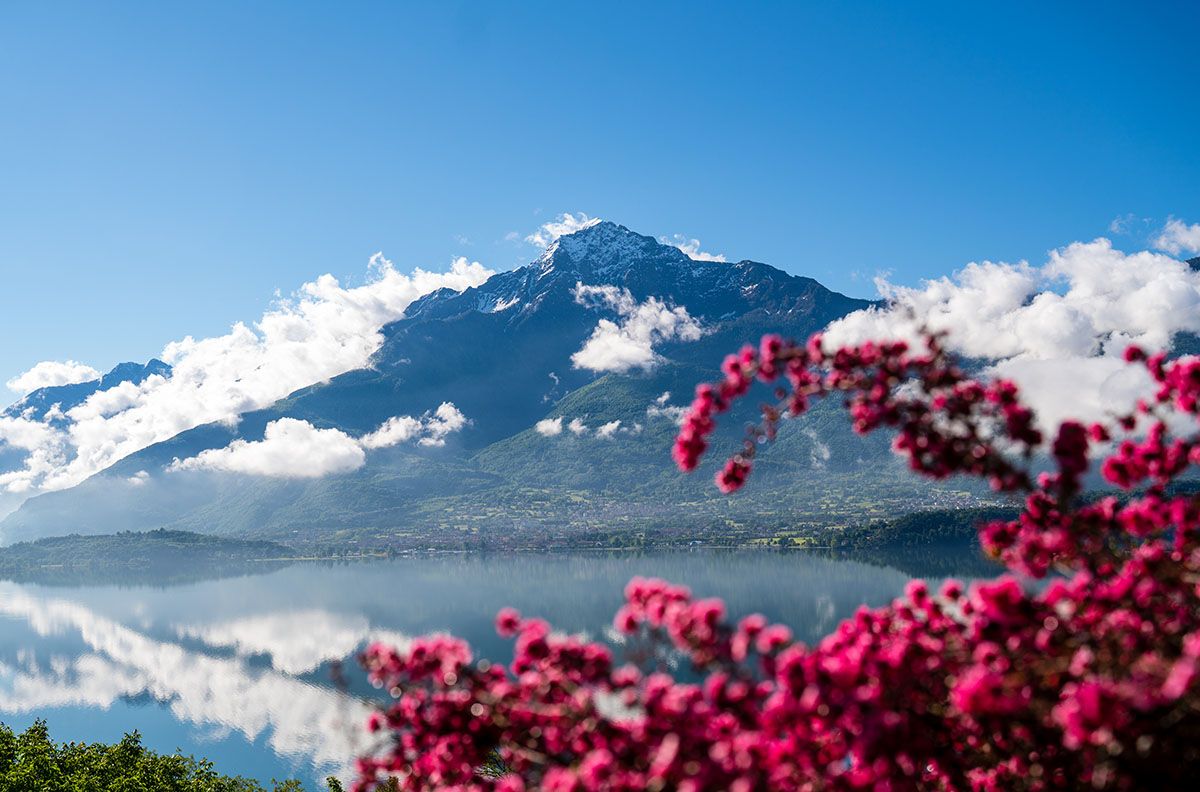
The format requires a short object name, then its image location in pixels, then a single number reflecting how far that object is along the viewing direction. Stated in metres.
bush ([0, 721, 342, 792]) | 30.56
